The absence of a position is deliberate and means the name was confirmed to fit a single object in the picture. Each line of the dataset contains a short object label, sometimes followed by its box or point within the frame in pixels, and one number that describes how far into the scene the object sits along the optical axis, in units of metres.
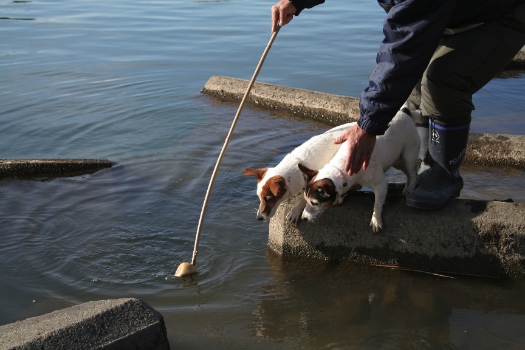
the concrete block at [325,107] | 7.67
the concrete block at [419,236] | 5.13
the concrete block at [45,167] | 7.30
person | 4.31
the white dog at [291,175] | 5.27
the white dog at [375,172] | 4.99
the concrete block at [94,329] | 3.82
